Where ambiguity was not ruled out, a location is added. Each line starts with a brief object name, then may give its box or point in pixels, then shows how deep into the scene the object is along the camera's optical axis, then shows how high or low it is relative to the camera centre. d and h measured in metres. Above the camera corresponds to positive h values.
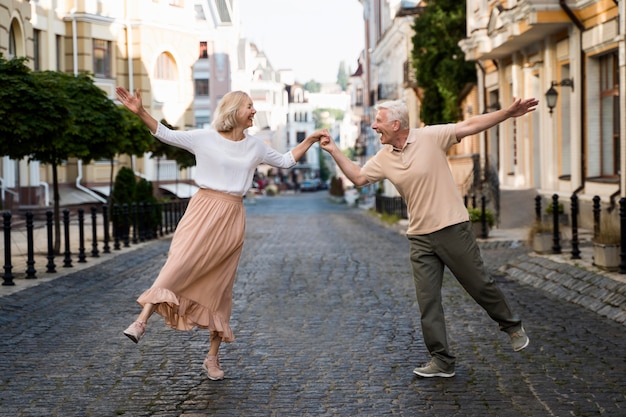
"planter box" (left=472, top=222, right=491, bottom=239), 19.53 -1.00
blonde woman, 6.75 -0.26
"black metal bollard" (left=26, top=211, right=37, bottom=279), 13.42 -0.89
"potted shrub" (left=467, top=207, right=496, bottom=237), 19.58 -0.84
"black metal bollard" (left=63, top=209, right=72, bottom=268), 15.05 -1.01
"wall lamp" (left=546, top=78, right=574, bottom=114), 21.13 +1.59
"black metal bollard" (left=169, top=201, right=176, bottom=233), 25.12 -0.69
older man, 6.76 -0.25
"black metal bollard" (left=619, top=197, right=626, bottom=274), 11.32 -0.66
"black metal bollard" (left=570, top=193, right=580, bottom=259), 13.32 -0.77
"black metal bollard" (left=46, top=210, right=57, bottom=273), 14.20 -0.93
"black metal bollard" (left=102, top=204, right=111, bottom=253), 18.17 -0.90
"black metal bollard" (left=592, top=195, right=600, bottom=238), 12.76 -0.47
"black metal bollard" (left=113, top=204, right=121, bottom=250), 19.34 -0.84
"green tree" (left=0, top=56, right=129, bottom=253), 13.89 +0.93
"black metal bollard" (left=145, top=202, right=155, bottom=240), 22.45 -0.90
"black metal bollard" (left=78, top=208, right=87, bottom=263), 16.06 -1.01
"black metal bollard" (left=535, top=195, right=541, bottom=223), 15.77 -0.53
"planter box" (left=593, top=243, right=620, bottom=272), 11.65 -0.94
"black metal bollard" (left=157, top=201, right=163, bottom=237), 23.48 -0.77
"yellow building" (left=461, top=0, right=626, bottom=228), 19.05 +1.76
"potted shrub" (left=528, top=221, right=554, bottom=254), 14.72 -0.92
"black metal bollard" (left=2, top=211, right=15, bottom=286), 12.55 -0.91
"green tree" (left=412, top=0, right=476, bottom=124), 34.69 +3.86
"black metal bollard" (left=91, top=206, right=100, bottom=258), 17.27 -1.06
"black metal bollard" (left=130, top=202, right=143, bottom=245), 21.22 -0.76
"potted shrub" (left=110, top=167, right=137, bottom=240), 21.05 -0.24
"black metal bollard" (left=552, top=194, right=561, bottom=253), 14.41 -0.81
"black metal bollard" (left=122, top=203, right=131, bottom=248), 20.28 -0.80
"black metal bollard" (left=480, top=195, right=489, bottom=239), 19.32 -0.89
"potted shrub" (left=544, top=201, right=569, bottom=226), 20.34 -0.86
